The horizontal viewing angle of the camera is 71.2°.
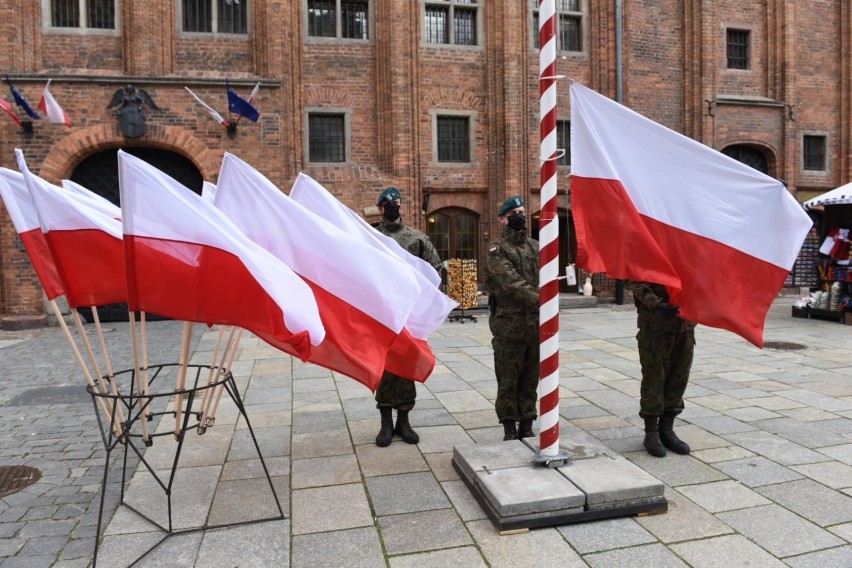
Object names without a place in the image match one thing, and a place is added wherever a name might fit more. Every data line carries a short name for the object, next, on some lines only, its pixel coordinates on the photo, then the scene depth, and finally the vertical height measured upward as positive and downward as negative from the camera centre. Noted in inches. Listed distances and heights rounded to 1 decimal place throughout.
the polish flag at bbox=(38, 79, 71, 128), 478.3 +137.4
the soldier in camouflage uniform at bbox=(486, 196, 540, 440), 193.3 -17.6
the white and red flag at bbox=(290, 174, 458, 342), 171.6 +8.0
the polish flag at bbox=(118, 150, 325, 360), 126.5 +0.9
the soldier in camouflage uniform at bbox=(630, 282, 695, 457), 186.7 -30.7
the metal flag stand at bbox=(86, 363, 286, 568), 136.6 -36.1
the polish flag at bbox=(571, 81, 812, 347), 163.0 +14.5
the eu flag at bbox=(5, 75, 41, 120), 483.3 +143.0
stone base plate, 141.2 -54.1
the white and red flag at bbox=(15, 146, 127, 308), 132.5 +7.4
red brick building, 537.0 +191.0
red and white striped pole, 159.3 +3.9
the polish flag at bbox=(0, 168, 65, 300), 146.0 +12.7
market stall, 489.1 +0.3
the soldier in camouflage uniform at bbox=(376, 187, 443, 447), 205.8 -38.1
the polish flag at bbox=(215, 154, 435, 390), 153.5 +3.7
